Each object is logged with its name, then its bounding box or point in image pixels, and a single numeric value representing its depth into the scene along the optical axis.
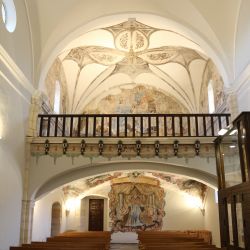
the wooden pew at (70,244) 8.68
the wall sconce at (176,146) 11.09
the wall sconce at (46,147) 11.26
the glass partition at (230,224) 7.11
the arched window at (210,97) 15.62
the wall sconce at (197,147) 11.07
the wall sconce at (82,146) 11.19
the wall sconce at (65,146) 11.20
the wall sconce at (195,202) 18.16
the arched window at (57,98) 15.92
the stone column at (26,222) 10.64
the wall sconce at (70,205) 18.24
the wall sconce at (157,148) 11.12
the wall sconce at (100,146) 11.17
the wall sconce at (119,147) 11.19
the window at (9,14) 9.91
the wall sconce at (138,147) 11.14
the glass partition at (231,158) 6.73
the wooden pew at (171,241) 8.87
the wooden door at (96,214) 19.16
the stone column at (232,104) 11.15
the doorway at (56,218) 16.89
